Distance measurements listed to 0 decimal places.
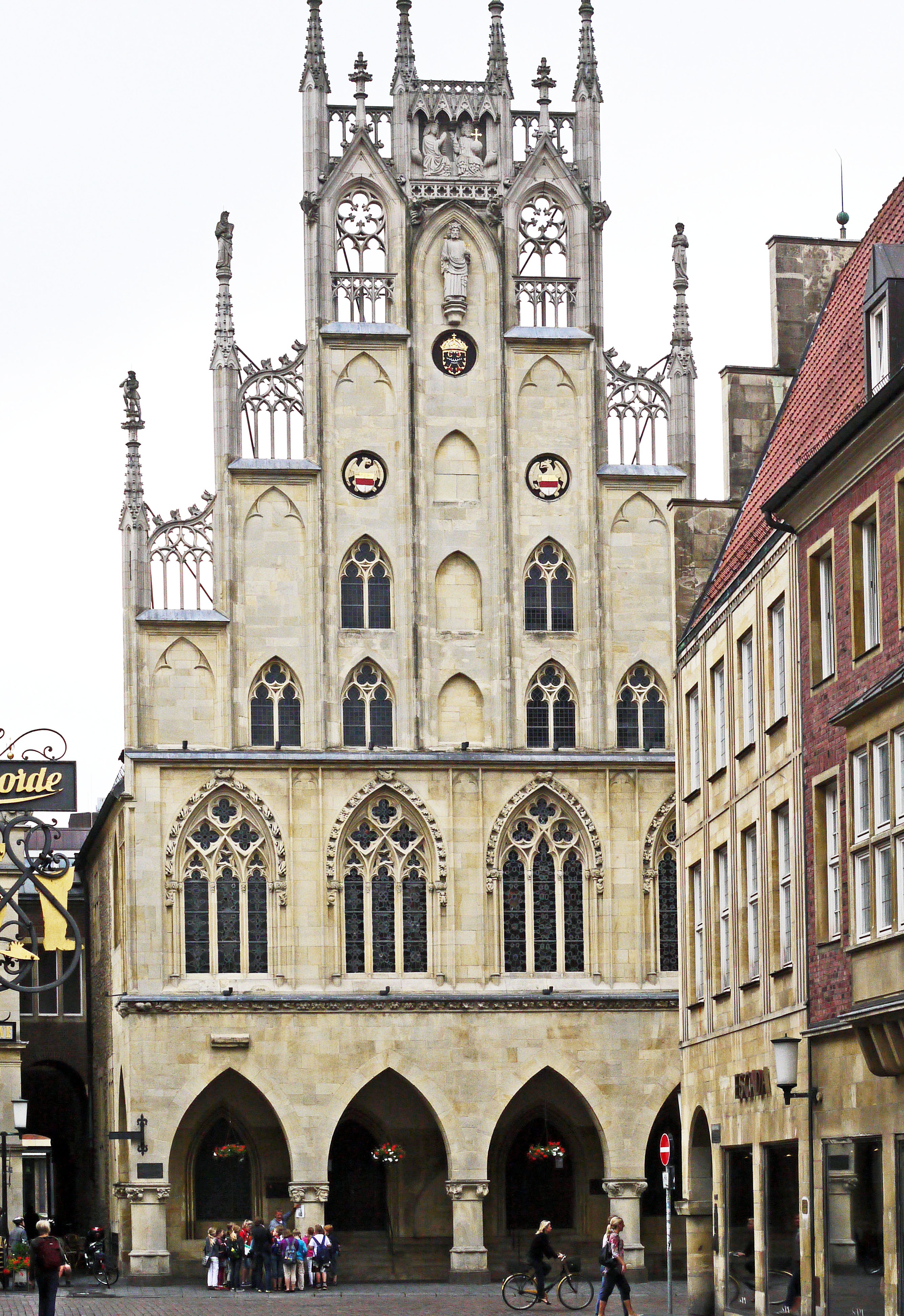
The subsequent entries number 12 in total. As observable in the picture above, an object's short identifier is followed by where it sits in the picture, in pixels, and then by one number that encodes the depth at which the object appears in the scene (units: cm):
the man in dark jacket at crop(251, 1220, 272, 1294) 4788
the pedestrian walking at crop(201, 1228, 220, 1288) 4856
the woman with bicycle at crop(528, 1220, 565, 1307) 4106
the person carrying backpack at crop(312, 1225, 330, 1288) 4909
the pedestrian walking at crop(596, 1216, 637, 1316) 3491
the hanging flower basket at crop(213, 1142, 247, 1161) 5178
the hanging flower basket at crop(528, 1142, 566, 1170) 5288
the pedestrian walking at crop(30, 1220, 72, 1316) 2922
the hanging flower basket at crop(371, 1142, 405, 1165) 5216
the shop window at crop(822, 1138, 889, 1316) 2564
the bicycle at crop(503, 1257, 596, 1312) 4166
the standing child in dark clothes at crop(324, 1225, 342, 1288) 4959
